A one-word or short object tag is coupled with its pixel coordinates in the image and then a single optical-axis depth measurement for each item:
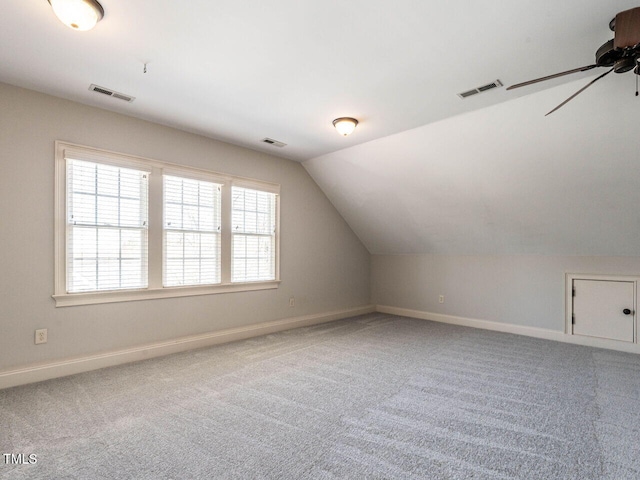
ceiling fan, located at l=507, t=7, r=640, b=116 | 1.97
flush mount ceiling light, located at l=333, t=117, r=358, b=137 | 3.60
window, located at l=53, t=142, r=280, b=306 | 3.28
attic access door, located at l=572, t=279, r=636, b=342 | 4.18
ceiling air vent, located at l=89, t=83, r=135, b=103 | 3.04
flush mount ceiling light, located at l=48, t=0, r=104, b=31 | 1.92
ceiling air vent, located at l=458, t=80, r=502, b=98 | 2.90
